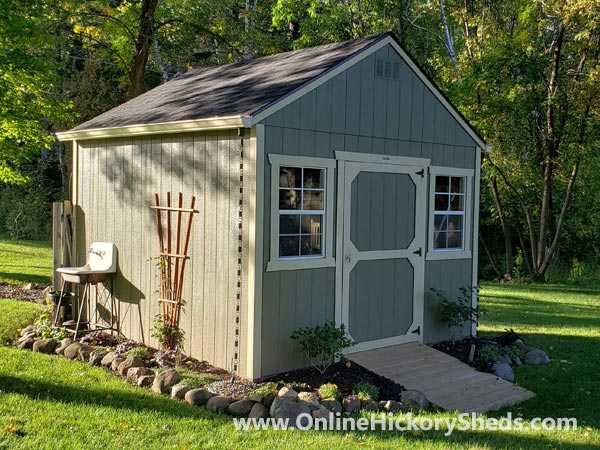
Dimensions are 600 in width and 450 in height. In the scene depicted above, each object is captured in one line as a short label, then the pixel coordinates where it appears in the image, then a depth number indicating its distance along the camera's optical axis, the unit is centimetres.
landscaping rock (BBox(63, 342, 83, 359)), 743
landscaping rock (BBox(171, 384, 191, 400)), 602
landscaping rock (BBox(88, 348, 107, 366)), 713
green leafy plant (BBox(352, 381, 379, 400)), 618
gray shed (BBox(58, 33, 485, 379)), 671
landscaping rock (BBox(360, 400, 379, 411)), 599
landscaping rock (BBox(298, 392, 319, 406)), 583
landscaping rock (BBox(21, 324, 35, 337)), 833
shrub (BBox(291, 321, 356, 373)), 682
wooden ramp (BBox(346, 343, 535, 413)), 655
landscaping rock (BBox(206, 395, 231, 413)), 574
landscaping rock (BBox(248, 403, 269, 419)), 560
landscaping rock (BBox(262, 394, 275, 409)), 581
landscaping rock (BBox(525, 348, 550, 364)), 816
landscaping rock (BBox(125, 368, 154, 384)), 650
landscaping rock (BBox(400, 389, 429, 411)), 618
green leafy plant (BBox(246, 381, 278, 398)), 597
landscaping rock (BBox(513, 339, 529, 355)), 838
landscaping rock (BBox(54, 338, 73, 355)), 761
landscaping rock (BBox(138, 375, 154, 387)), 639
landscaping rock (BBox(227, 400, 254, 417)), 568
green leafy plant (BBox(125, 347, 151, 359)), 726
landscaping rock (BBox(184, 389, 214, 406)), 588
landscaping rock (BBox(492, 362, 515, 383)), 741
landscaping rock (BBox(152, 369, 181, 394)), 620
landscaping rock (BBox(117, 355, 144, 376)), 676
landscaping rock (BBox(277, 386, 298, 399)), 584
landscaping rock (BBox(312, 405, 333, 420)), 564
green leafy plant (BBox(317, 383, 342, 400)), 605
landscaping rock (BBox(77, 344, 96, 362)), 731
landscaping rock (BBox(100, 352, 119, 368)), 704
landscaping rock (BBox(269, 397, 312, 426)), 560
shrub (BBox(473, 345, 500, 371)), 763
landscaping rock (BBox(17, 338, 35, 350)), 786
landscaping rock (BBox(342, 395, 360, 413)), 593
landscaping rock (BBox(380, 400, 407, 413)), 601
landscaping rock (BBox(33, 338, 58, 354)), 767
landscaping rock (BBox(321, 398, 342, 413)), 585
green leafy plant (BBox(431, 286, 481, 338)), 844
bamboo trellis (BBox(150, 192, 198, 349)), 731
